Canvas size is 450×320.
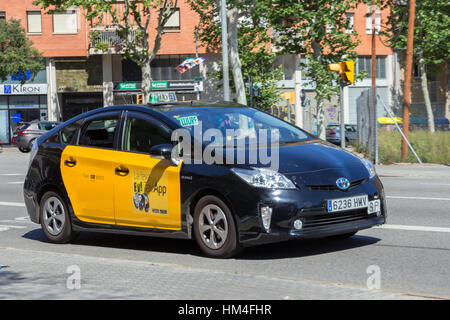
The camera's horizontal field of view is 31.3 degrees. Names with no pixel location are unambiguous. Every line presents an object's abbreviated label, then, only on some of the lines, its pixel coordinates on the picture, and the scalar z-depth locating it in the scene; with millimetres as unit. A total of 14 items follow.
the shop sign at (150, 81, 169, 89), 55188
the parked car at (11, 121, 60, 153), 41062
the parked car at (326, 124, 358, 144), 48844
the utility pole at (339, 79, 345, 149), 21047
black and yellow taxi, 7555
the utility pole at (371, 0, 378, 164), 24906
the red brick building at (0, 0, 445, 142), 53375
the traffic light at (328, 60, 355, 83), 20438
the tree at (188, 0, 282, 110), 47844
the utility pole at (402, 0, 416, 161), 25531
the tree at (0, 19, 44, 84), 49594
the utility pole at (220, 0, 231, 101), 25250
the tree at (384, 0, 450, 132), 47062
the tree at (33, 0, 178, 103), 37875
